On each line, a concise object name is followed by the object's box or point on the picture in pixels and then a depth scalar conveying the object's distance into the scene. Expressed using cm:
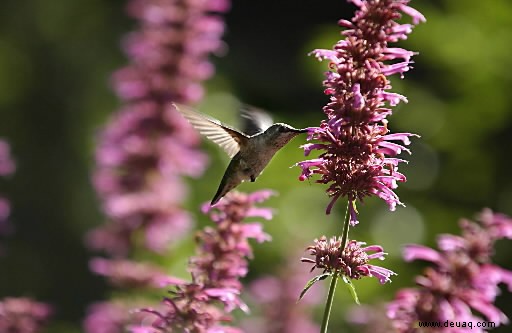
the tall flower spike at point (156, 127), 1144
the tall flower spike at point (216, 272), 534
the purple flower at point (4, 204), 786
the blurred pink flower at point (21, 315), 661
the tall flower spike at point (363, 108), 518
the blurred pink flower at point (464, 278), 500
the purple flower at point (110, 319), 946
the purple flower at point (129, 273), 985
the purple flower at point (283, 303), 1007
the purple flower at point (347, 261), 513
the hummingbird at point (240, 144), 670
